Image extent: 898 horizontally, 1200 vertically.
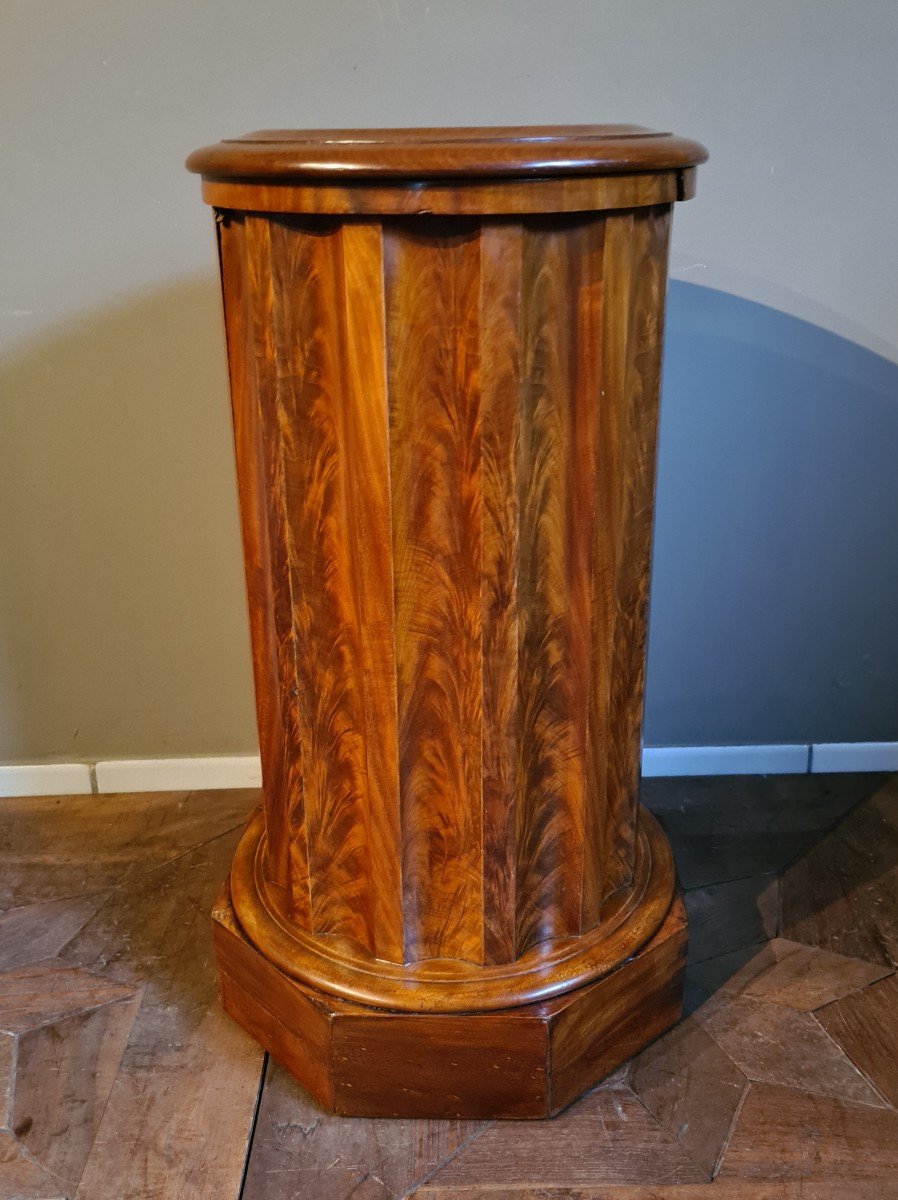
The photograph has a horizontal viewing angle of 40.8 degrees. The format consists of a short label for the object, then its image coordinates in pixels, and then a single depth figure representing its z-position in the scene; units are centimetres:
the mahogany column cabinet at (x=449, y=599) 127
